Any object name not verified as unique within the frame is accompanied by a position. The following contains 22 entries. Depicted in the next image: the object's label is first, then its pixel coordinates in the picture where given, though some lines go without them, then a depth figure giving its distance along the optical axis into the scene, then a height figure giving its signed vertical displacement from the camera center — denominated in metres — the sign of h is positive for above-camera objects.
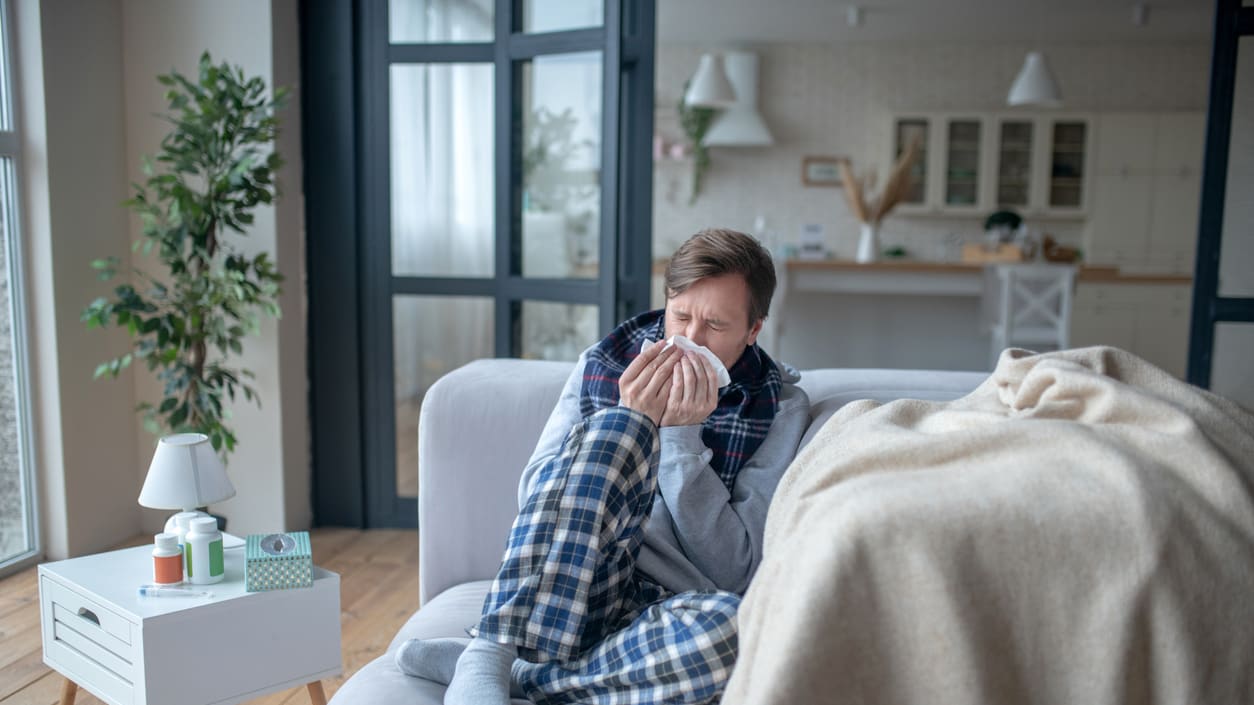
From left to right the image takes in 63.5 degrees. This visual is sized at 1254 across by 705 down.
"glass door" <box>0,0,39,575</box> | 2.95 -0.47
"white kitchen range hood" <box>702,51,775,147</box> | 7.46 +0.83
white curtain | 3.34 +0.12
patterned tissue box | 1.82 -0.62
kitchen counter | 5.75 -0.57
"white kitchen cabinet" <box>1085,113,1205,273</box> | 7.38 +0.32
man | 1.38 -0.43
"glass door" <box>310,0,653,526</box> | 3.19 +0.10
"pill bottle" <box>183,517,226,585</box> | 1.85 -0.60
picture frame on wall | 7.77 +0.45
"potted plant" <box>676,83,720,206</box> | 7.58 +0.77
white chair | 5.27 -0.37
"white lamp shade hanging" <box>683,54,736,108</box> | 6.32 +0.88
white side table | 1.73 -0.74
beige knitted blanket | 1.06 -0.38
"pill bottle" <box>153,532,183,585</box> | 1.83 -0.61
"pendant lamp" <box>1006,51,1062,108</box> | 5.94 +0.86
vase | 5.71 -0.08
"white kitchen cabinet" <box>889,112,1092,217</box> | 7.50 +0.52
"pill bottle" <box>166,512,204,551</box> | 1.91 -0.58
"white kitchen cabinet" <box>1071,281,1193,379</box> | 6.71 -0.56
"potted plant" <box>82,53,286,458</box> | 2.85 -0.11
